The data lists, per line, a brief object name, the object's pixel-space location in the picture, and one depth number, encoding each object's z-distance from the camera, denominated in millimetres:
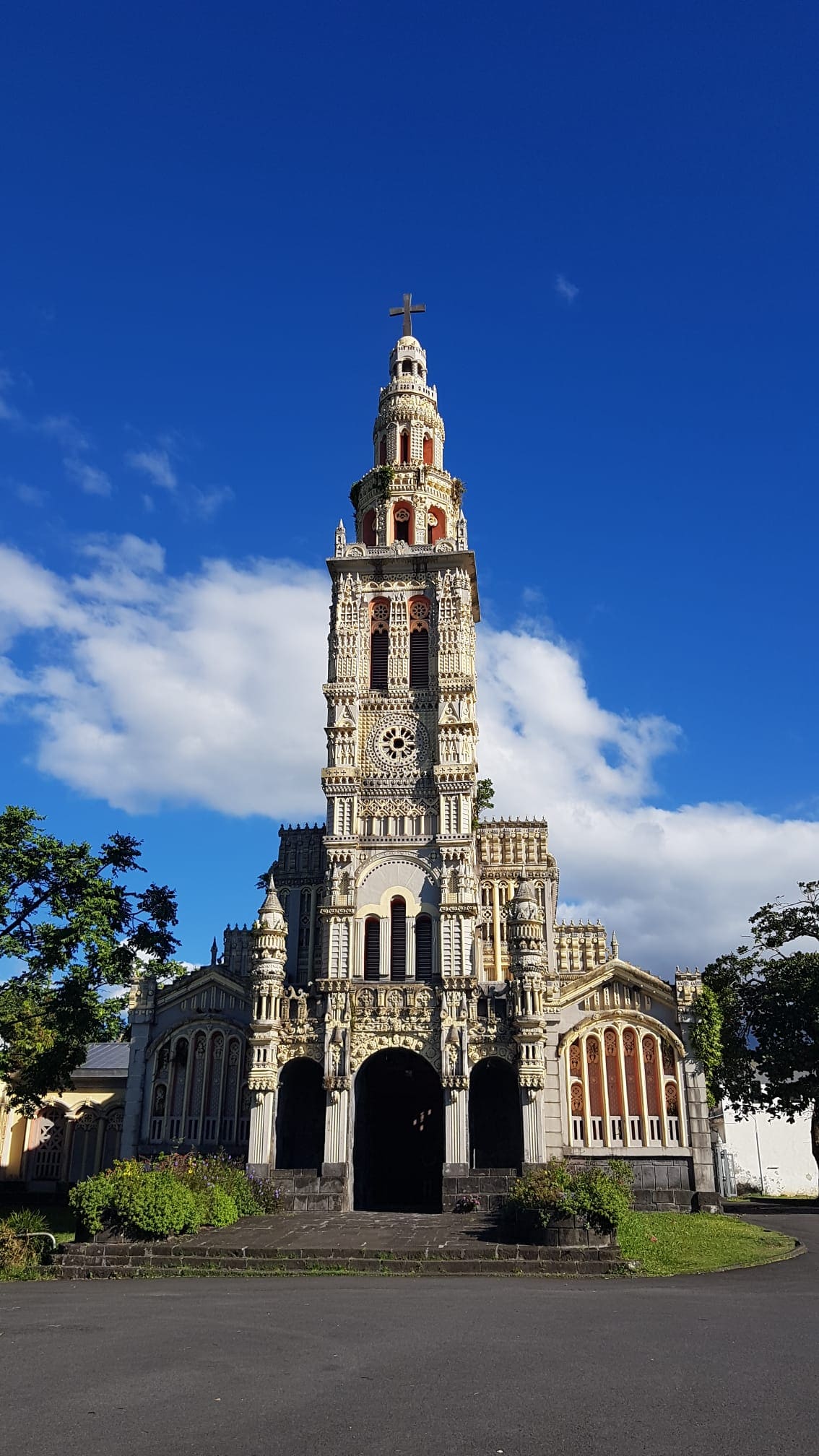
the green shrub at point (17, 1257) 24203
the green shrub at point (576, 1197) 25500
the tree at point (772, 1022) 43062
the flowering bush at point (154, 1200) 26453
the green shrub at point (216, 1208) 29125
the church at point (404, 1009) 38719
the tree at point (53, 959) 36312
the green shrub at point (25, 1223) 26566
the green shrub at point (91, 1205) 26484
